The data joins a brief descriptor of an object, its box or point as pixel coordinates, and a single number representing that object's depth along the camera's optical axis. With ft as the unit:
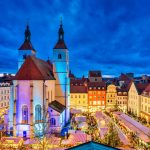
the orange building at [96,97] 239.30
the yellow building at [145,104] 171.84
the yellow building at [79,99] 239.30
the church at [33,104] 130.82
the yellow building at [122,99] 238.68
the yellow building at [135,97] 193.55
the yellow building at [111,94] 239.91
